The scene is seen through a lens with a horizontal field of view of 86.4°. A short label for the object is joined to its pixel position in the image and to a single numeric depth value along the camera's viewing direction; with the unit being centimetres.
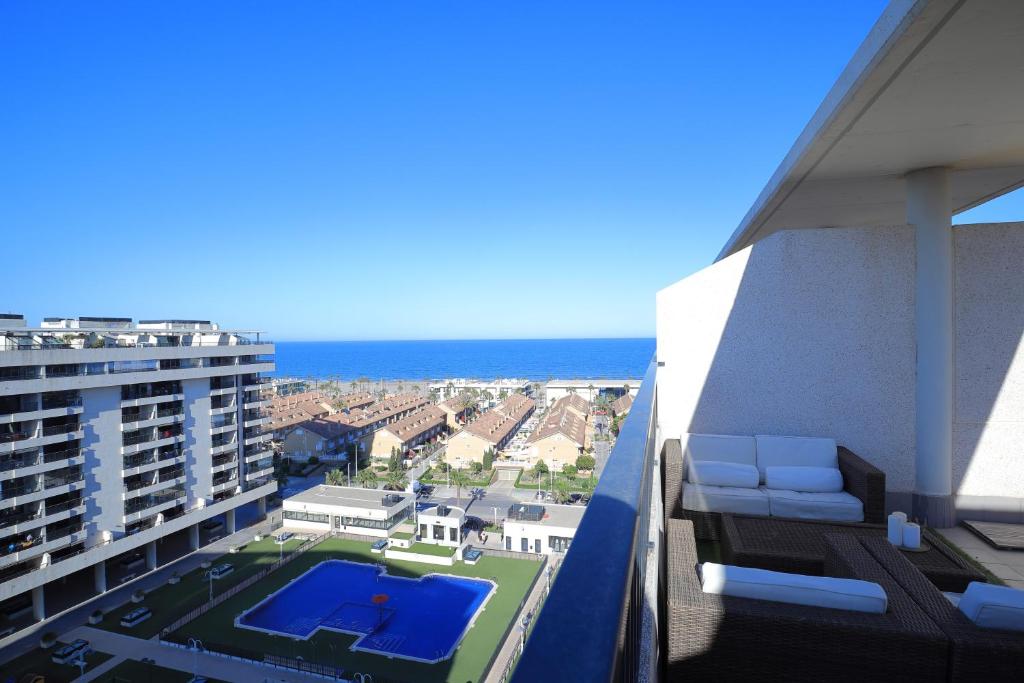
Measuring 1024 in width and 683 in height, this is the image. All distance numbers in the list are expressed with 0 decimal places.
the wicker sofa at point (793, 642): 178
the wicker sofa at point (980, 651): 171
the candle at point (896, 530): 343
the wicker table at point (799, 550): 311
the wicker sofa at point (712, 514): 408
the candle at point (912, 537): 338
